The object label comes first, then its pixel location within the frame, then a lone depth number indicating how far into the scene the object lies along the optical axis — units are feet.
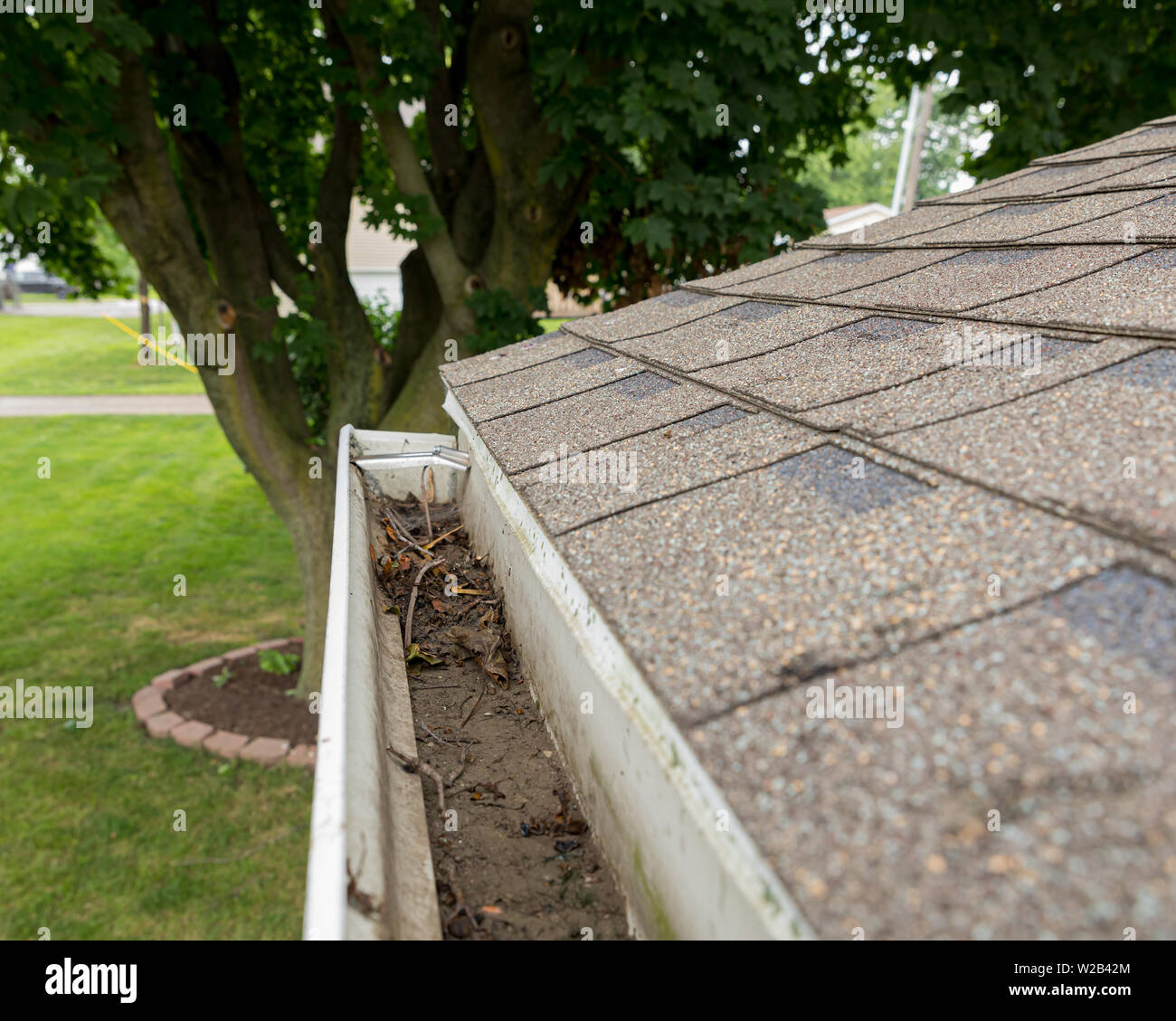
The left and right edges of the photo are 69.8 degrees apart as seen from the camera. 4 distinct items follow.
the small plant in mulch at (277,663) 25.61
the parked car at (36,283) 139.84
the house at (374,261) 90.58
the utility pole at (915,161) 46.57
